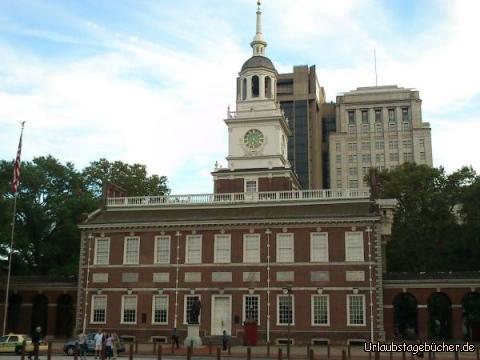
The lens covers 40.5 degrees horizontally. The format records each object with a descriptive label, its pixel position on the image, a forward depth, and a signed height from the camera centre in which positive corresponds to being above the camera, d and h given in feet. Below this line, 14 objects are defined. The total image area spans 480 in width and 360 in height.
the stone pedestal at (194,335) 135.54 -2.56
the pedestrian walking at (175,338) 131.52 -3.12
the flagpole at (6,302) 156.35 +4.38
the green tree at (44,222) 194.49 +29.24
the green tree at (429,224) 198.59 +31.15
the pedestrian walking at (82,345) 108.37 -3.85
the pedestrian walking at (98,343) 105.19 -3.37
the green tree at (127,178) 239.50 +52.86
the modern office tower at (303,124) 512.22 +153.99
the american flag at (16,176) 154.30 +33.64
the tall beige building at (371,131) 513.04 +150.93
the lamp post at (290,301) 149.54 +5.14
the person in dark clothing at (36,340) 99.81 -3.01
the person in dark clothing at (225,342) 129.53 -3.73
